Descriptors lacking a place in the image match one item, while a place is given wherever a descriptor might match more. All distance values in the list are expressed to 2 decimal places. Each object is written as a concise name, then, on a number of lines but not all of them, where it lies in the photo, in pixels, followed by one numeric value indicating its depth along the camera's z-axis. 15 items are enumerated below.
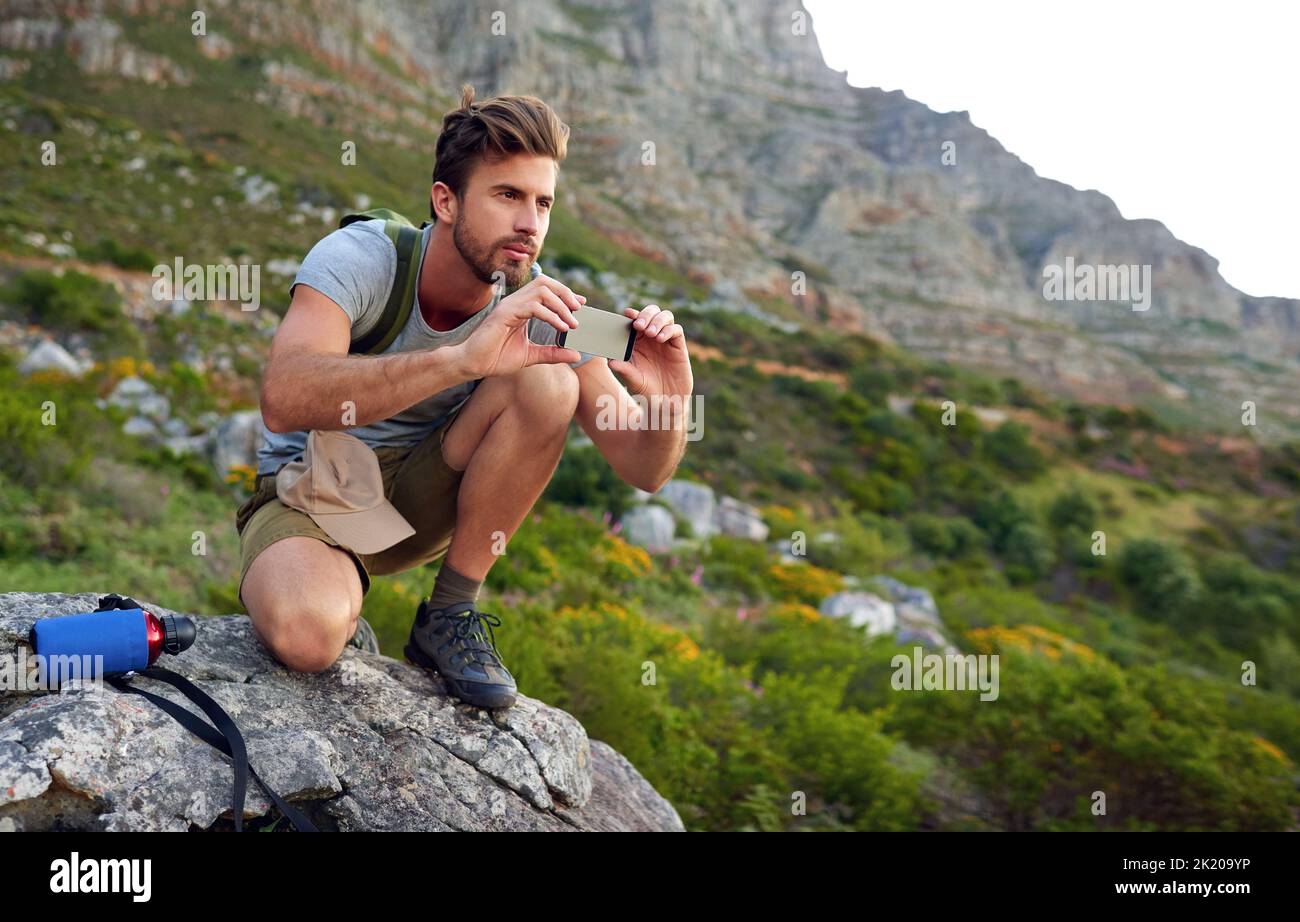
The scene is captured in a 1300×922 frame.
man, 2.00
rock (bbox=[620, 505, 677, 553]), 8.55
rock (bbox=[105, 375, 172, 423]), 7.91
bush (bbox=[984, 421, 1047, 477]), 20.72
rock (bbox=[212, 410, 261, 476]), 7.25
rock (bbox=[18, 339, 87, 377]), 8.07
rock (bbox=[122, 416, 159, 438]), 7.43
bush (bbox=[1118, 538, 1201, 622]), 14.41
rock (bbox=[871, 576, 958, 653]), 8.00
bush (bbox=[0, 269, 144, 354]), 9.93
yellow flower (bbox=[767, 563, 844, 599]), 8.59
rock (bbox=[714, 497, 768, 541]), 10.95
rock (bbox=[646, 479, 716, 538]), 10.34
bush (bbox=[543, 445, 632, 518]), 8.88
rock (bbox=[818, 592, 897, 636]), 8.12
